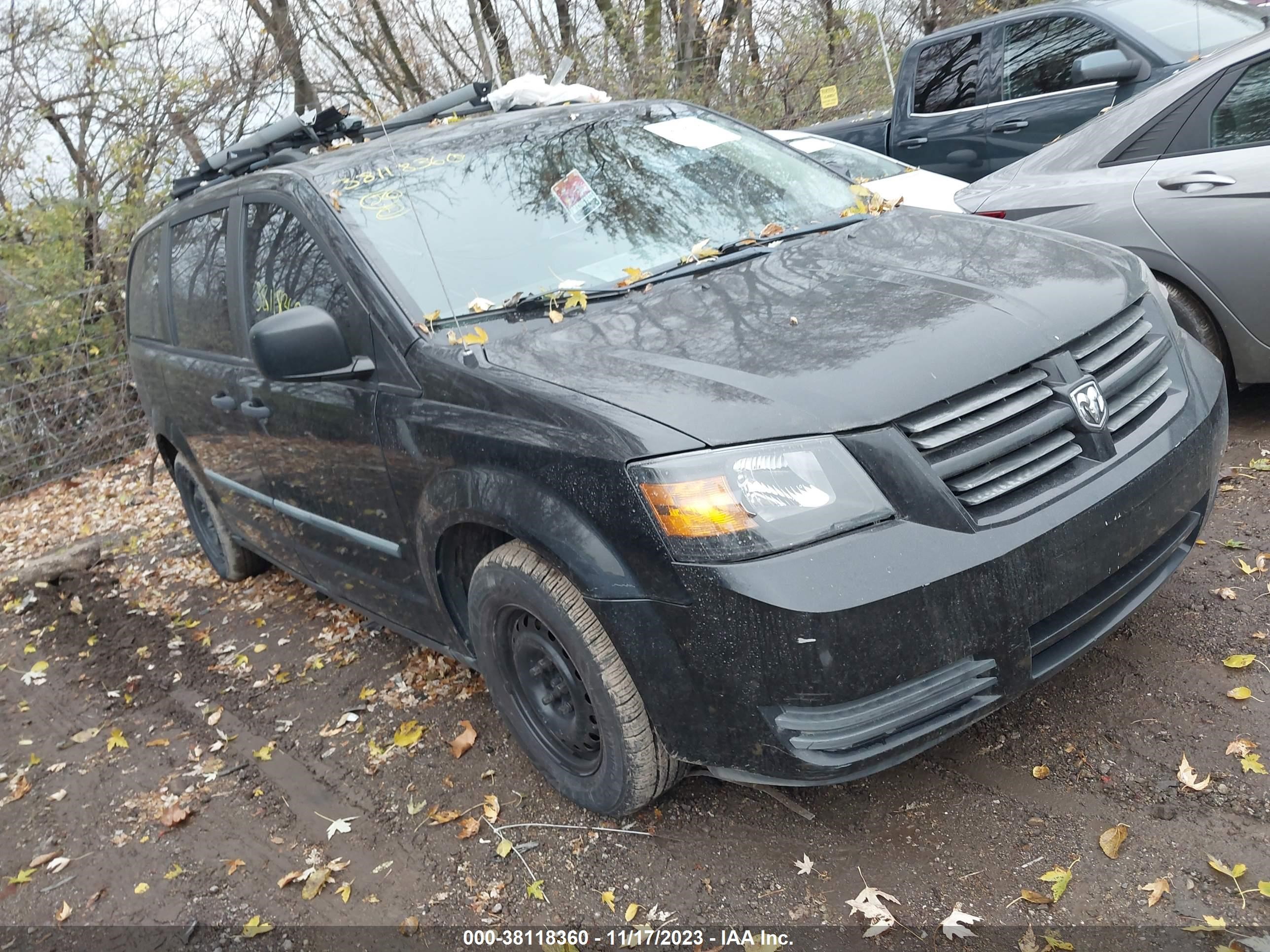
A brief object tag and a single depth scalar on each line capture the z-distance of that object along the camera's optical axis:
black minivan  2.35
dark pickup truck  6.48
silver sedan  4.08
